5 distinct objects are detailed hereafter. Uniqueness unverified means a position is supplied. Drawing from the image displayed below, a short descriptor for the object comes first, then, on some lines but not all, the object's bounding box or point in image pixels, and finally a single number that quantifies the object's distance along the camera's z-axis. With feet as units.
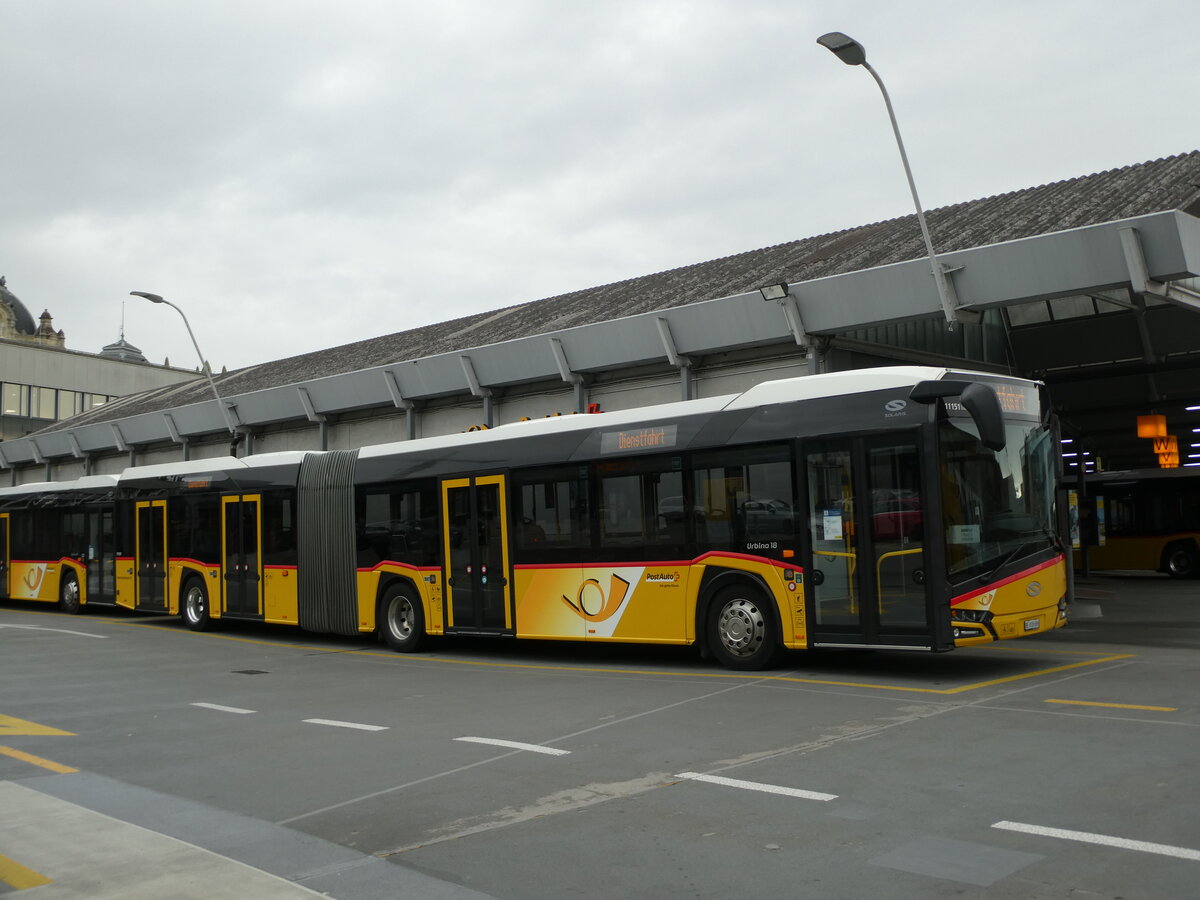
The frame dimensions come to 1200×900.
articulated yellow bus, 37.99
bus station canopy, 53.78
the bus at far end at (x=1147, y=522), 105.19
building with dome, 236.02
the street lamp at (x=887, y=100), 50.79
